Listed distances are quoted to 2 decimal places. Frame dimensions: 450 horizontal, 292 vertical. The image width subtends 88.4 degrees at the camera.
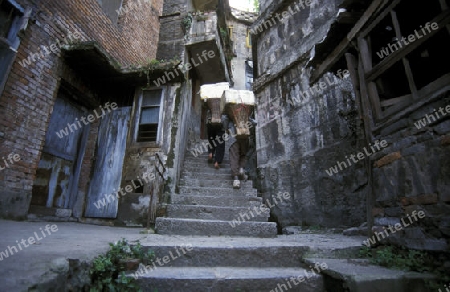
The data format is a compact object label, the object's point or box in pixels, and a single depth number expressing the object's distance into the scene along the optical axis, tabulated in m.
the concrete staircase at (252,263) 2.05
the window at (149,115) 6.84
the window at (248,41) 18.24
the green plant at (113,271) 1.89
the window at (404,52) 2.71
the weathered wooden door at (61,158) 5.89
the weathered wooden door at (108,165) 6.40
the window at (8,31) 4.45
